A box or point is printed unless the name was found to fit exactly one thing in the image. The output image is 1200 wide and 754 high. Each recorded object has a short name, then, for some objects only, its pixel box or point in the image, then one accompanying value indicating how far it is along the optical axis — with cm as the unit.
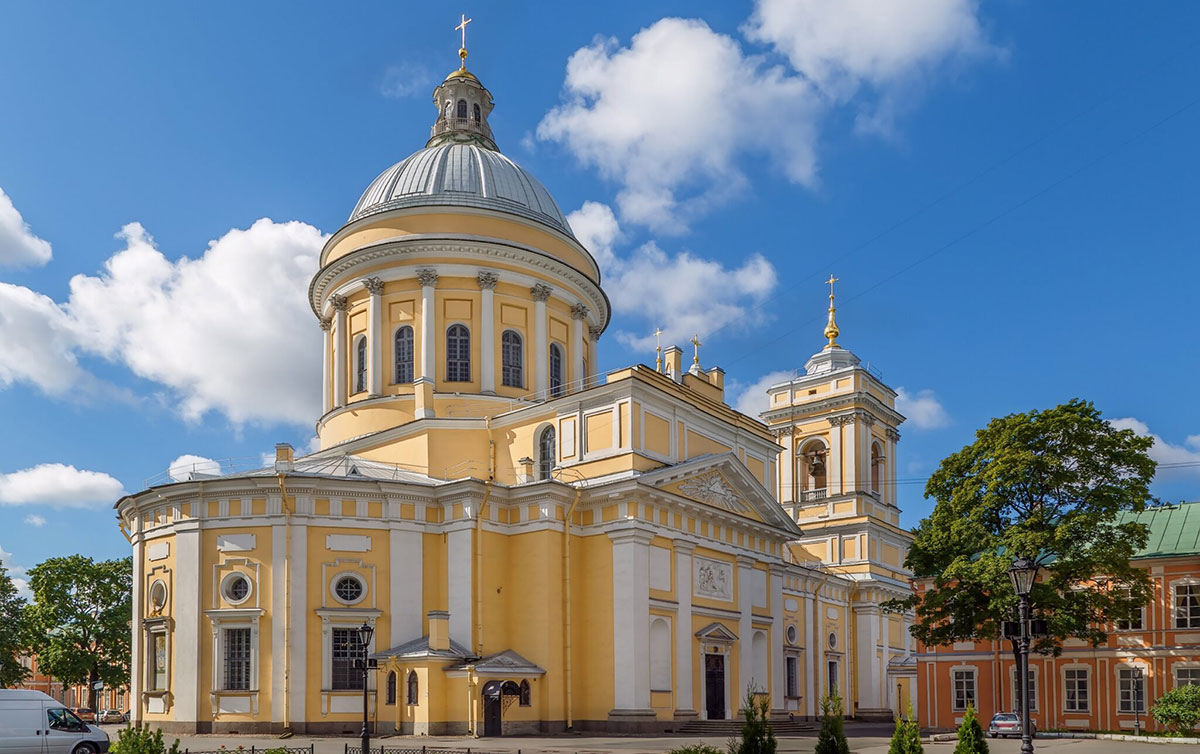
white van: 2094
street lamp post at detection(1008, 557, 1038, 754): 1822
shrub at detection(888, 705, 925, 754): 1532
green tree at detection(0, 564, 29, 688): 4928
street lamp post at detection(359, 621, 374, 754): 1932
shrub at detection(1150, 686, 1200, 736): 2991
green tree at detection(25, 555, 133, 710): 5247
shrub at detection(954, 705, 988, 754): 1620
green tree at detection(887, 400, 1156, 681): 2962
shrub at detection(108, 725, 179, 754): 1518
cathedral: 3062
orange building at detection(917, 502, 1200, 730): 3406
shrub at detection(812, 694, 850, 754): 1478
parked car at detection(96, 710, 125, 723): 5423
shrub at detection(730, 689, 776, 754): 1466
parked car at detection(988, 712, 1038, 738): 3142
